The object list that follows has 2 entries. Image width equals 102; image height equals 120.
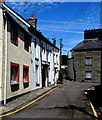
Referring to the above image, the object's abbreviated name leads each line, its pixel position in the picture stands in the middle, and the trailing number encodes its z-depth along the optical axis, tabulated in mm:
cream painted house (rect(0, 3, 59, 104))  8194
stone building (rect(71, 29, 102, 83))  26507
